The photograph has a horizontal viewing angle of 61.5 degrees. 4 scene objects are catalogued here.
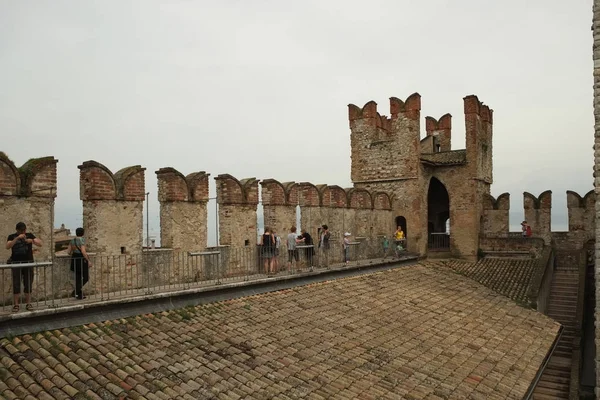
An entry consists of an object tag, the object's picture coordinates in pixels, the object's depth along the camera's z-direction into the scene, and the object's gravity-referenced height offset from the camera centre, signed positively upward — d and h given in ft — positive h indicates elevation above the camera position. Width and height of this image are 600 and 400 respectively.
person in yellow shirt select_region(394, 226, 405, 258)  60.80 -4.74
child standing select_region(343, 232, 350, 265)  48.79 -4.62
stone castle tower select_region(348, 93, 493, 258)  65.92 +4.34
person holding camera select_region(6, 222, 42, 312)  23.56 -2.50
